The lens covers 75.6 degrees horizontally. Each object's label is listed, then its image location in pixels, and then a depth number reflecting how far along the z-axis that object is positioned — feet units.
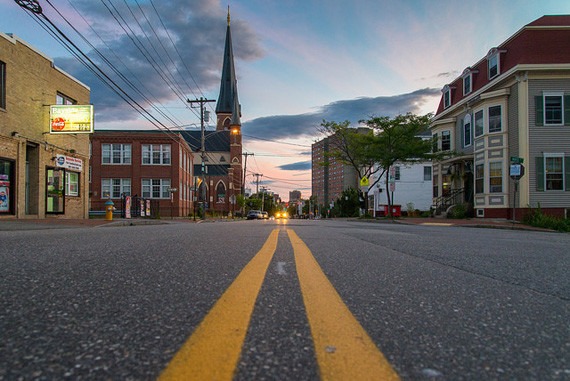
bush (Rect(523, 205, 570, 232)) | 49.37
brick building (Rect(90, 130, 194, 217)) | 130.41
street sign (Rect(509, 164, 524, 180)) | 51.16
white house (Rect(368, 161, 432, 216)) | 153.48
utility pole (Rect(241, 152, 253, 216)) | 234.50
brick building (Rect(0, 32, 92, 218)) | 55.01
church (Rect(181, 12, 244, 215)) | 258.78
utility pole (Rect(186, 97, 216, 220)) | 110.25
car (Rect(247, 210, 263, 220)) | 165.48
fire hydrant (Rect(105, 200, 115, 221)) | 64.69
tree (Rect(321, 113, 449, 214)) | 93.20
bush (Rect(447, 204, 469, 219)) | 84.48
